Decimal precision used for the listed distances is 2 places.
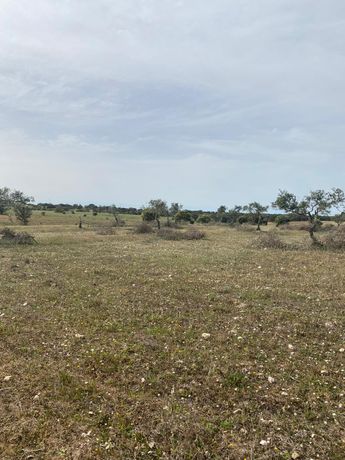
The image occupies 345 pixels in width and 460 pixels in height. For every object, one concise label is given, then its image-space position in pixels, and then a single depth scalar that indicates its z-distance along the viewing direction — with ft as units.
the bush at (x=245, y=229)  196.44
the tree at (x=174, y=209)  256.23
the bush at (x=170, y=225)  212.43
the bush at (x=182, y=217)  282.89
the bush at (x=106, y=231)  155.79
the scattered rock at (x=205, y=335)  28.78
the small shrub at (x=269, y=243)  98.01
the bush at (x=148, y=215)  256.32
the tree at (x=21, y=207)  232.57
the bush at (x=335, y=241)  96.85
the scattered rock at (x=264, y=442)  16.35
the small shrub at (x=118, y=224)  220.64
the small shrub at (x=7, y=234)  111.75
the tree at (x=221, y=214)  334.34
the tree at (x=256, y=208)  237.04
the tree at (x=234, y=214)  308.40
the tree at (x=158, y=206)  219.41
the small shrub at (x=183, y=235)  131.13
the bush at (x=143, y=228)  161.89
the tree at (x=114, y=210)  224.74
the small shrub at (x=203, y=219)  310.04
